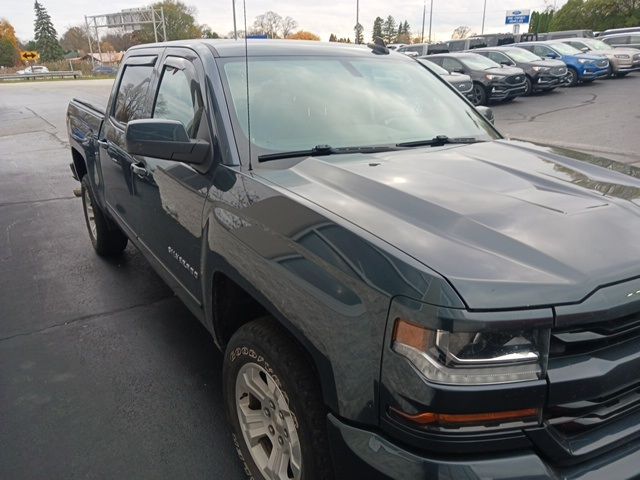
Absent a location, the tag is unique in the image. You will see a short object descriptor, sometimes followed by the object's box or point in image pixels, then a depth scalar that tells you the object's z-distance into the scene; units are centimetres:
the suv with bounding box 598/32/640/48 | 2461
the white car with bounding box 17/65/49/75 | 6562
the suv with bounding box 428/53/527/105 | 1612
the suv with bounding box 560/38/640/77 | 2192
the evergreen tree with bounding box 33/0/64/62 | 9019
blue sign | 4903
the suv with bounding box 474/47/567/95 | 1797
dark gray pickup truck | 140
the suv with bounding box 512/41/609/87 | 2002
